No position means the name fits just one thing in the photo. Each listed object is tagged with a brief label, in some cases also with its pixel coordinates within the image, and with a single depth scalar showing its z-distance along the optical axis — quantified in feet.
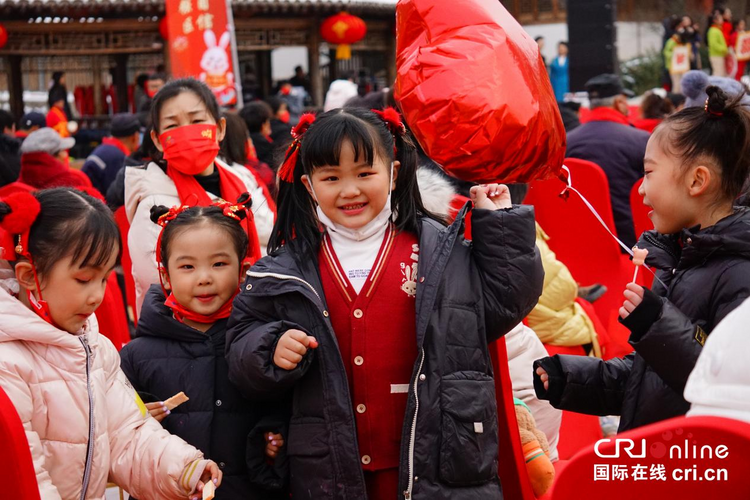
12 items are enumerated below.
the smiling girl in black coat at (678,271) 6.02
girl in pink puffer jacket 6.51
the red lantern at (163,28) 51.28
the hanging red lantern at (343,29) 55.93
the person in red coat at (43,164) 19.22
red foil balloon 6.45
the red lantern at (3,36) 49.34
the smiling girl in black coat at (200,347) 7.80
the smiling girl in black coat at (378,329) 6.75
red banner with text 26.09
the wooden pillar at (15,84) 54.85
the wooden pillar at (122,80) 58.08
